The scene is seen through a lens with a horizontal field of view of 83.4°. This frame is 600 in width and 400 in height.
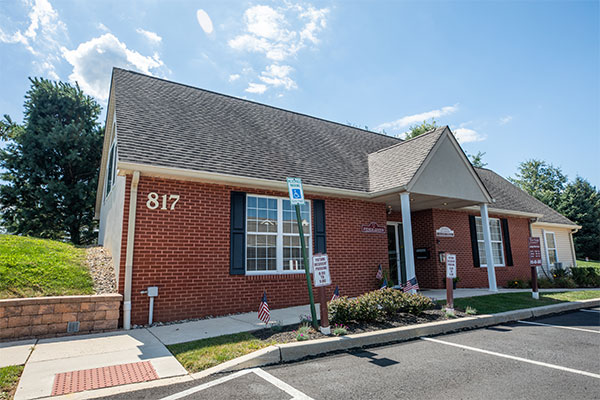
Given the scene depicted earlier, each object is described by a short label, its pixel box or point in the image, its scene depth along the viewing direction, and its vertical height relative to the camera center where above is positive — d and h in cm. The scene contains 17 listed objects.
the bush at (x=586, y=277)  1577 -120
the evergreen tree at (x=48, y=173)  2006 +545
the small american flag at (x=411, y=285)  842 -76
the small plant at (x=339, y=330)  589 -130
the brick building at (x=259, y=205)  760 +152
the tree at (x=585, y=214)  3183 +351
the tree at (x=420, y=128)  3771 +1410
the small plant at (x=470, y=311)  787 -133
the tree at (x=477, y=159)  4034 +1118
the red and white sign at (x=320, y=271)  596 -25
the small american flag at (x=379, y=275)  1081 -62
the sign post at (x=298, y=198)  617 +109
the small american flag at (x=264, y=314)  650 -108
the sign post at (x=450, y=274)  811 -48
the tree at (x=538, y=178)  4672 +1059
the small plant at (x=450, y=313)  755 -132
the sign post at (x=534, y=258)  1059 -18
